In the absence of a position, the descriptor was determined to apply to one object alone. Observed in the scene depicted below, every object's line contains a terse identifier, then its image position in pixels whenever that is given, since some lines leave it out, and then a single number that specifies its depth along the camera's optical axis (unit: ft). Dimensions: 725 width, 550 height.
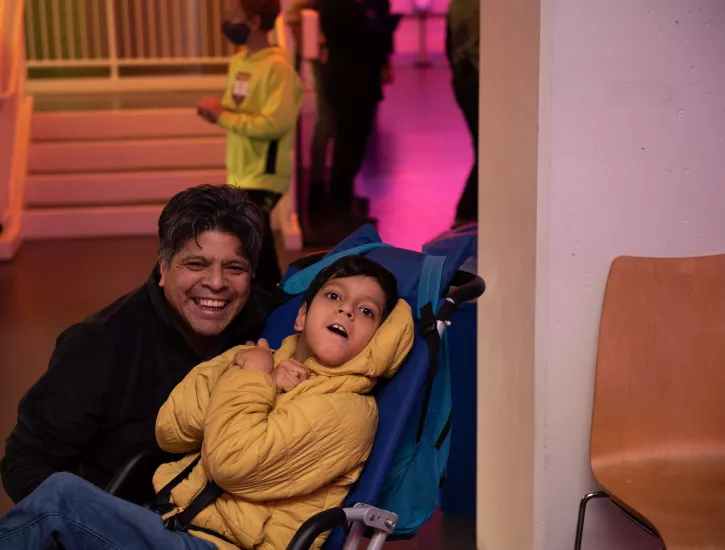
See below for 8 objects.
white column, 8.42
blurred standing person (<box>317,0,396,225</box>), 23.41
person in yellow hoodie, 15.75
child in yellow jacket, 6.34
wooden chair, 8.71
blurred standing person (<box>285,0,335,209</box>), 24.79
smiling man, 7.10
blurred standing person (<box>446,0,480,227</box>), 20.44
